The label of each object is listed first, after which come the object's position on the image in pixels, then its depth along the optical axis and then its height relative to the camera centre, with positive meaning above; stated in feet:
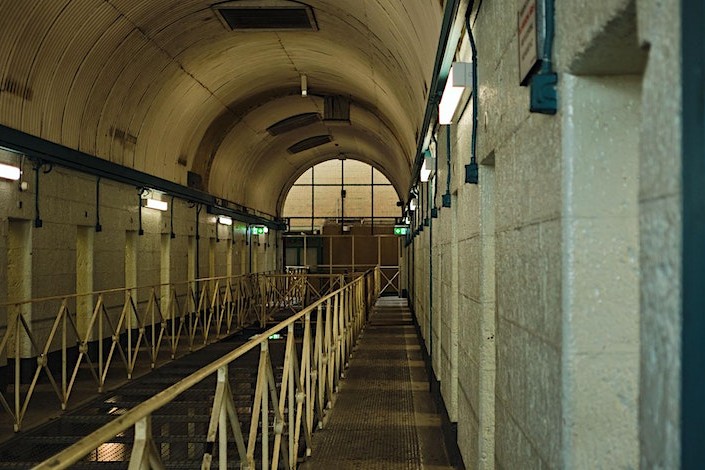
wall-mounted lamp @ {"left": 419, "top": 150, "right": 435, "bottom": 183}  27.00 +3.55
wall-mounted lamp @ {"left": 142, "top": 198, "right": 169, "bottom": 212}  40.99 +3.06
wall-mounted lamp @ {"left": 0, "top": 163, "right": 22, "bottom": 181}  25.61 +2.99
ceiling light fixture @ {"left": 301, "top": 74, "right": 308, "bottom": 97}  46.77 +11.00
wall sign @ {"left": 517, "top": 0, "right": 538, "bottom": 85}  7.38 +2.26
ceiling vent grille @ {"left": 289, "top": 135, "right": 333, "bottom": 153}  72.90 +11.45
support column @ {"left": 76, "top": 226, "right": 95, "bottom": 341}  34.55 -0.33
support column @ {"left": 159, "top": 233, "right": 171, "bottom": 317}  45.98 -0.37
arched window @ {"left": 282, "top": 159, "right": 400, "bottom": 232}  91.20 +7.67
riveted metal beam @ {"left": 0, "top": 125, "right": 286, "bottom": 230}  26.27 +4.08
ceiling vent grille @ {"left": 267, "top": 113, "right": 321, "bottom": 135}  59.98 +11.10
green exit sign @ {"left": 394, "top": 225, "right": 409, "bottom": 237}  77.89 +3.09
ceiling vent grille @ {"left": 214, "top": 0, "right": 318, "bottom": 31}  32.63 +10.98
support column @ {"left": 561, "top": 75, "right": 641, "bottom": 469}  6.42 -0.34
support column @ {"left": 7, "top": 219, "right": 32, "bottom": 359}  28.27 -0.43
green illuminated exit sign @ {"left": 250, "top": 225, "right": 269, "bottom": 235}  71.77 +2.91
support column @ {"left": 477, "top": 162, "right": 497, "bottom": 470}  12.03 -1.24
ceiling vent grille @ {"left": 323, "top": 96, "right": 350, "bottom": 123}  53.57 +10.71
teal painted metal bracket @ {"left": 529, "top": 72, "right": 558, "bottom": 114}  6.85 +1.52
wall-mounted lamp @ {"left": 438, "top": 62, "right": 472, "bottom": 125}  13.50 +3.23
